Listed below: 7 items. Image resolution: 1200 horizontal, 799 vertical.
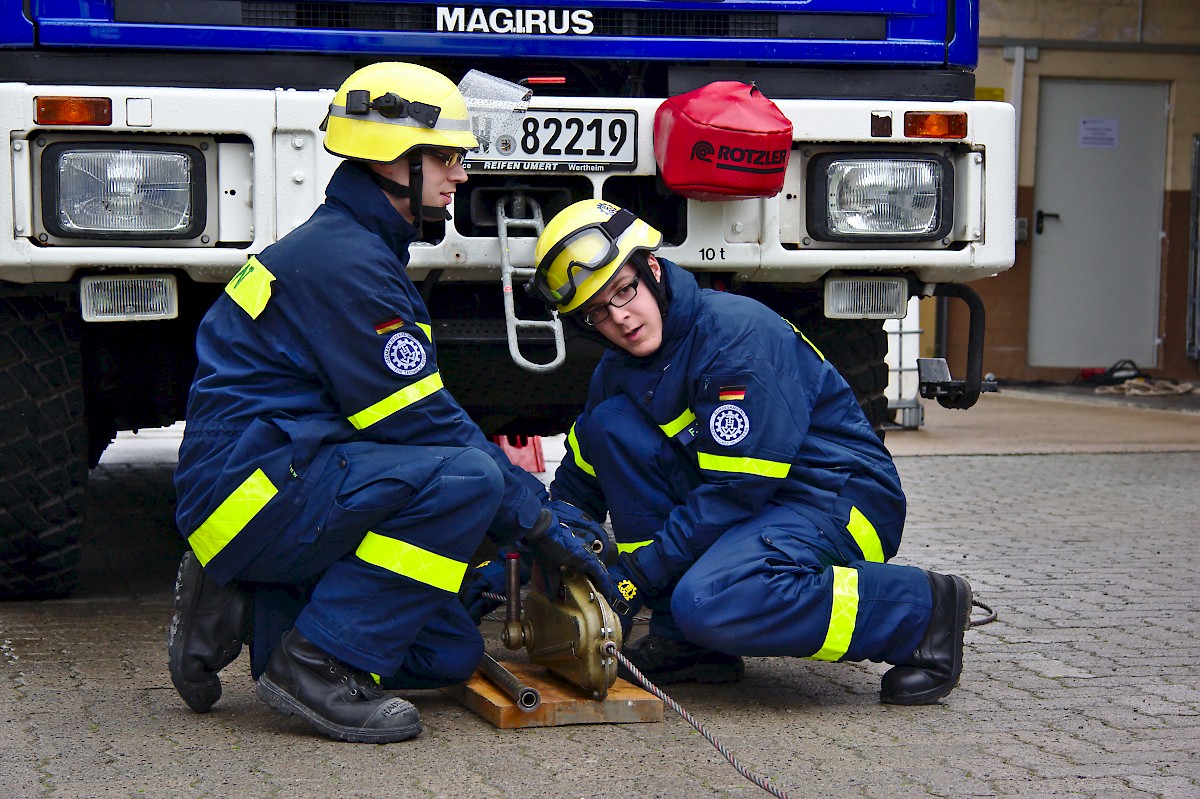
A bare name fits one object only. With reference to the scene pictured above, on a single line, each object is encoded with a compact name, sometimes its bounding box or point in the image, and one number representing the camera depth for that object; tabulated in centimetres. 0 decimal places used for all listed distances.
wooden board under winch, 336
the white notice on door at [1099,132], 1370
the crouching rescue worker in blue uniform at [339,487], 326
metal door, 1367
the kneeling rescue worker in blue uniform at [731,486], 353
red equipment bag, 412
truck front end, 404
